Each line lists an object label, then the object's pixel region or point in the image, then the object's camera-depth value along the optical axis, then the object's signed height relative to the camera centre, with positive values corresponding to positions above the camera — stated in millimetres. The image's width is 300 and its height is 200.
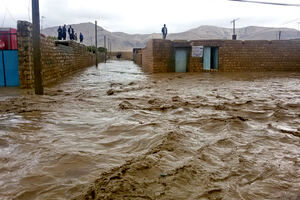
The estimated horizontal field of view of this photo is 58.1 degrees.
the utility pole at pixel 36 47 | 7289 +531
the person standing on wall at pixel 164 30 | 19462 +2608
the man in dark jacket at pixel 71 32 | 25003 +3090
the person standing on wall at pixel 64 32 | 23206 +2930
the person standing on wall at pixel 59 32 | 23352 +2912
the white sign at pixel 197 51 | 18141 +1033
